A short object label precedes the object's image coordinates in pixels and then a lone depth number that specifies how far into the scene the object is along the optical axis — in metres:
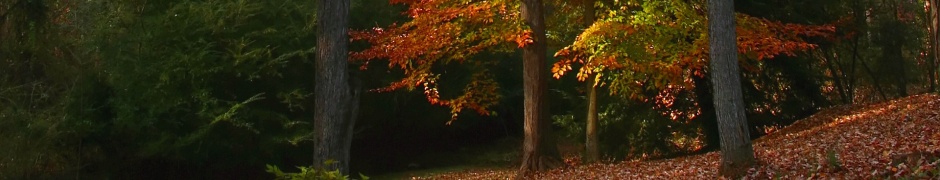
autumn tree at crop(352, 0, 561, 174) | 18.08
